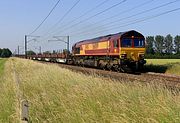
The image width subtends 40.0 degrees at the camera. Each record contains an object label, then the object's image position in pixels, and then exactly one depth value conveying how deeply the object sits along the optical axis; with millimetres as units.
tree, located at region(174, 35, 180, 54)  85631
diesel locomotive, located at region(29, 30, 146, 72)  20059
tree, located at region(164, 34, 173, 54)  89961
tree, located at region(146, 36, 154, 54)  86284
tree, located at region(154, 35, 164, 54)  92584
